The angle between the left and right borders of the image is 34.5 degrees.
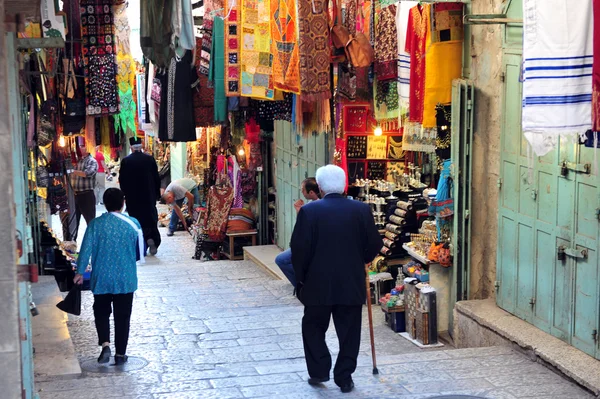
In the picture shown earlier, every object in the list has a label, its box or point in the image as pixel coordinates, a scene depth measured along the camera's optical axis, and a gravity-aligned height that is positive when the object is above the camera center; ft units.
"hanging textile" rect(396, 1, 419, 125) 29.25 +1.56
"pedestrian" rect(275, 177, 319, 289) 34.55 -5.65
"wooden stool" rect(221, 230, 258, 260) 50.08 -6.76
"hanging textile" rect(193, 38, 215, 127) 38.34 +0.16
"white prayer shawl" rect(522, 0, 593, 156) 17.69 +0.58
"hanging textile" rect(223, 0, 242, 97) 33.58 +2.05
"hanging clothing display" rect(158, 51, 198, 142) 37.82 +0.22
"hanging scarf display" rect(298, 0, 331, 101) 31.09 +1.80
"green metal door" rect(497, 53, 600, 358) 22.91 -3.38
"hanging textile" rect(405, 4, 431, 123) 28.35 +1.57
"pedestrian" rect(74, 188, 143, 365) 24.91 -3.86
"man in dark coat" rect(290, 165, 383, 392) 21.26 -3.53
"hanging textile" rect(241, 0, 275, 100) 33.60 +1.72
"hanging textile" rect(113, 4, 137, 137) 33.01 +1.38
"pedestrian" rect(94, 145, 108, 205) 68.24 -4.91
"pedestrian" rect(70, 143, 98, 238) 50.19 -3.85
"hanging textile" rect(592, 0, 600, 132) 17.31 +0.51
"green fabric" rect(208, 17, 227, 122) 34.63 +1.76
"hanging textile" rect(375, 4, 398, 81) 29.89 +1.90
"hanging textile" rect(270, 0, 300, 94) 32.09 +2.06
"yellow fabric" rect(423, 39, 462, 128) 28.55 +0.88
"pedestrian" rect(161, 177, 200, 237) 60.36 -5.55
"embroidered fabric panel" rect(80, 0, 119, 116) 32.76 +1.79
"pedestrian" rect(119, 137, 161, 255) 47.55 -3.66
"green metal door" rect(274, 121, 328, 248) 40.73 -2.69
